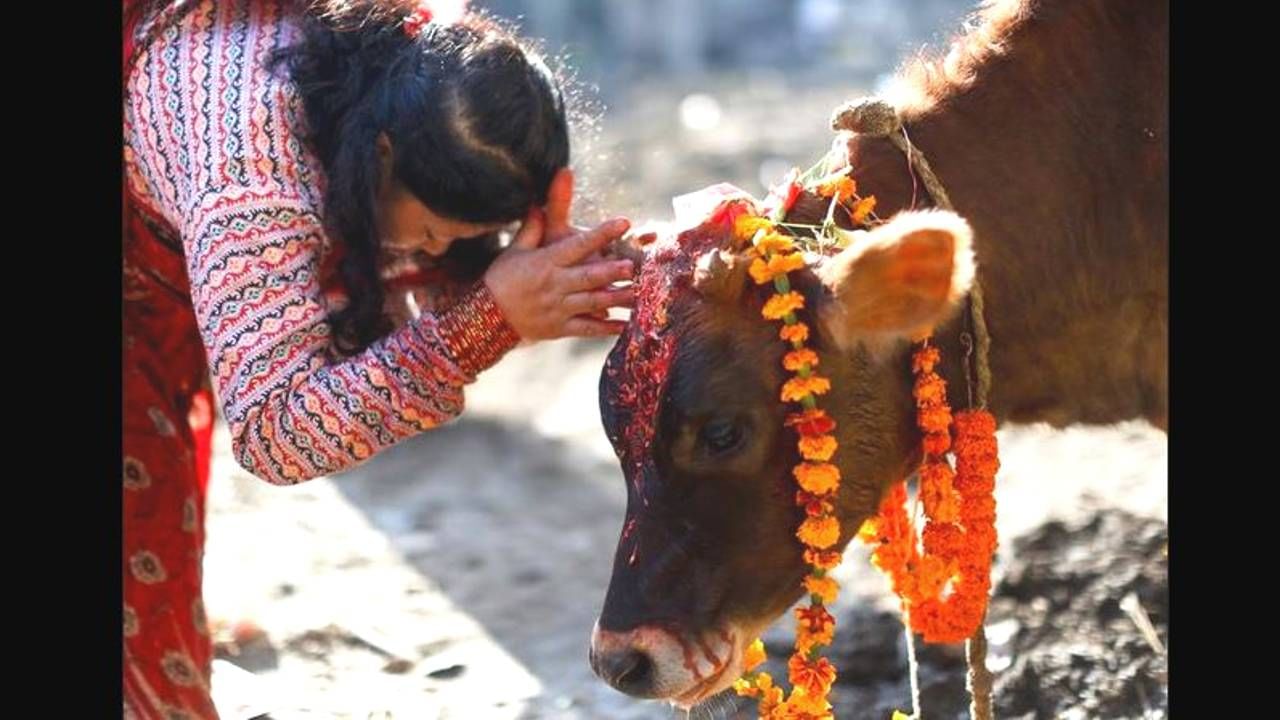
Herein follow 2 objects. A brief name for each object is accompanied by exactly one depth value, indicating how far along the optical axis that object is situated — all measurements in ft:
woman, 10.16
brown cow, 9.28
